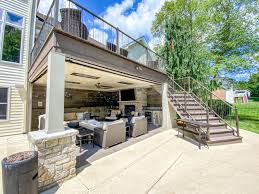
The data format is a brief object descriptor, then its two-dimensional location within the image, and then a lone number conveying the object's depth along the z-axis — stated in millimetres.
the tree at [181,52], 10000
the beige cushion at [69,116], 10141
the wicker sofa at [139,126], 6703
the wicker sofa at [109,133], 5152
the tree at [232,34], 10492
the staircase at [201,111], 5699
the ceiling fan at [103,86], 9887
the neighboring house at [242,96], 26928
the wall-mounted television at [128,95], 11695
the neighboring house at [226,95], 23248
